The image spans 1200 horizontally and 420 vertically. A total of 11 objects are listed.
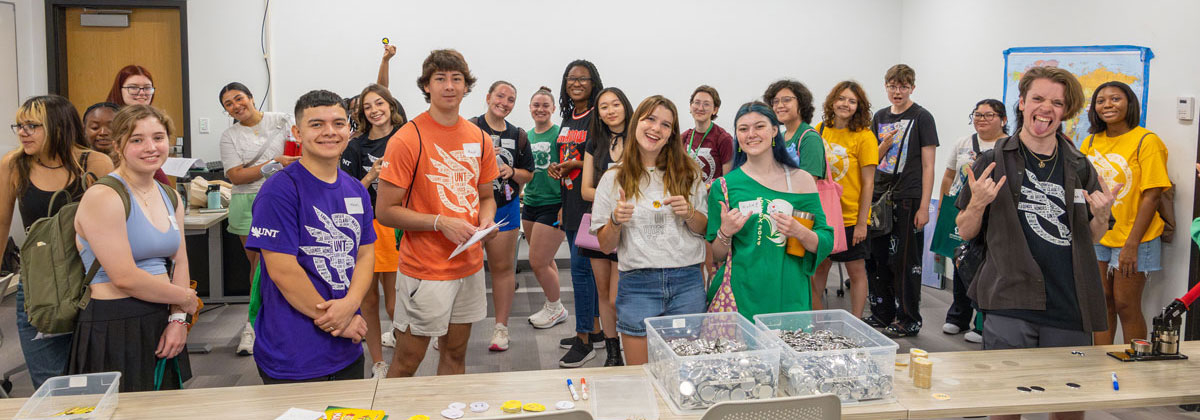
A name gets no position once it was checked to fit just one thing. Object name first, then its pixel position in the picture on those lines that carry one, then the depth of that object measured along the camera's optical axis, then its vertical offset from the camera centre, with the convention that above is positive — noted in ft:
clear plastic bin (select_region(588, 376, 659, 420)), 5.86 -1.95
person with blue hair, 8.07 -0.75
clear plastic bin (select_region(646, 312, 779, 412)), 5.88 -1.72
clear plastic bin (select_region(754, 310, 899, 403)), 6.02 -1.70
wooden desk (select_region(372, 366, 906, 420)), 5.90 -1.96
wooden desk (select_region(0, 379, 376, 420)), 5.83 -2.00
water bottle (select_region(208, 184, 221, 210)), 15.46 -0.99
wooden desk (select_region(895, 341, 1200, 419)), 5.99 -1.87
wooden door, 20.20 +2.45
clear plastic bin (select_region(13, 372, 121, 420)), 5.61 -1.89
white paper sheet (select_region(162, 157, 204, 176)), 9.28 -0.22
